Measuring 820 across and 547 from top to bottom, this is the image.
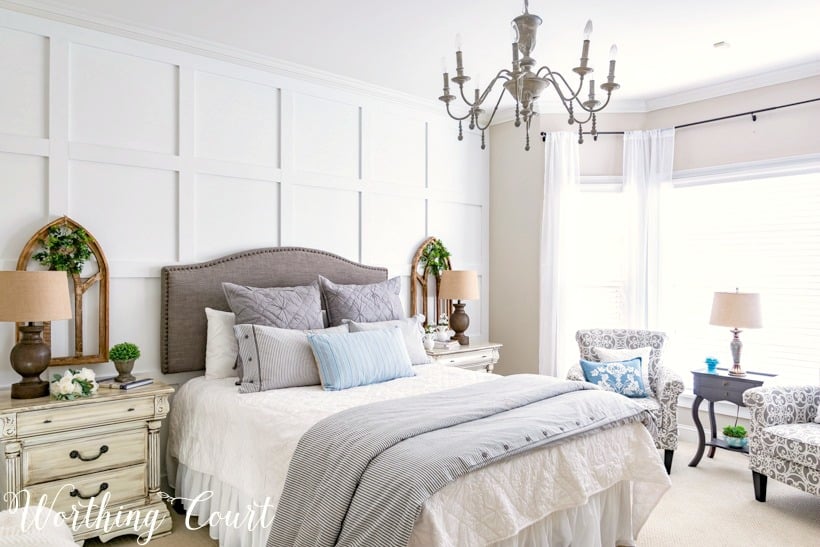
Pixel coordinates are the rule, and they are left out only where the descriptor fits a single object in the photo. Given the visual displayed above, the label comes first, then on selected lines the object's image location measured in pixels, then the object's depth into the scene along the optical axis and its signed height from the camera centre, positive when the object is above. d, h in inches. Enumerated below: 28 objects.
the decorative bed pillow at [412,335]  146.8 -18.7
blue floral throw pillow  152.6 -30.2
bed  80.0 -33.9
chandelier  92.2 +32.7
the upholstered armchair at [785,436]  121.1 -37.9
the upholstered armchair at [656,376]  146.9 -30.2
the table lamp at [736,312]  150.9 -11.8
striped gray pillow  119.0 -20.7
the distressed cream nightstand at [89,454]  101.7 -37.4
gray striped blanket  71.4 -27.0
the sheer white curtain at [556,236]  193.8 +11.2
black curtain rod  166.8 +47.9
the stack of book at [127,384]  118.1 -26.0
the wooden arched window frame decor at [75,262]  119.3 +0.3
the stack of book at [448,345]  179.5 -25.5
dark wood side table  150.3 -33.3
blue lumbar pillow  120.3 -20.9
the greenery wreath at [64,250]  119.5 +2.9
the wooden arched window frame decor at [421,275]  190.7 -3.0
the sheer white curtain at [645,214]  185.5 +18.4
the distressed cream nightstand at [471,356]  172.7 -29.0
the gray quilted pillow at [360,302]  149.6 -10.1
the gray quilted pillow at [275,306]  132.9 -10.2
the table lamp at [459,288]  182.4 -7.0
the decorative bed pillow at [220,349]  133.0 -20.4
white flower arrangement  107.3 -23.9
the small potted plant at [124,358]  120.9 -20.6
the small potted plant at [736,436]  153.8 -46.5
